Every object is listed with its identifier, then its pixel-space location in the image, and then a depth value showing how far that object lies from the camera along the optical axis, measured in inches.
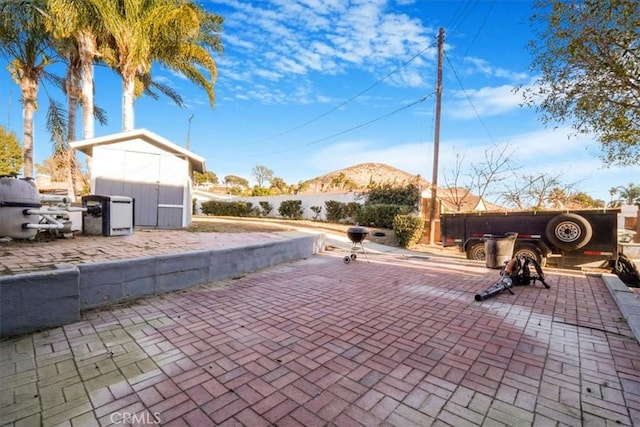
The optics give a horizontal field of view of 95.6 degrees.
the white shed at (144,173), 337.4
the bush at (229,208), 983.6
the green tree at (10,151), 1065.5
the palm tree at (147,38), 428.1
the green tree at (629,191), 1268.8
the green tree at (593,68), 183.0
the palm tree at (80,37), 402.9
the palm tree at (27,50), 447.2
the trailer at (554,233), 286.0
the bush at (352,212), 673.0
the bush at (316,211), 784.3
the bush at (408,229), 464.4
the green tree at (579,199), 606.3
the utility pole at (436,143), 509.7
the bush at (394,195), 602.2
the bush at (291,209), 850.1
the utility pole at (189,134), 1207.4
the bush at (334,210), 717.3
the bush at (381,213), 559.8
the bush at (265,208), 958.4
